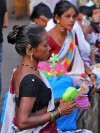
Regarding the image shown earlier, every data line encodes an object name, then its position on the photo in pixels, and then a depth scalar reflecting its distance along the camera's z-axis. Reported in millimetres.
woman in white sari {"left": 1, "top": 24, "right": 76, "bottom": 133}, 3844
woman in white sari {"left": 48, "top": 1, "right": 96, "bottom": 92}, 6038
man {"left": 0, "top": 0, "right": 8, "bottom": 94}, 7451
